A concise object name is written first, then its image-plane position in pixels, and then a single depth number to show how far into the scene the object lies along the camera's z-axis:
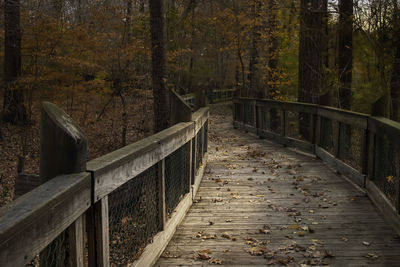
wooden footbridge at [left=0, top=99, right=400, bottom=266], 2.17
